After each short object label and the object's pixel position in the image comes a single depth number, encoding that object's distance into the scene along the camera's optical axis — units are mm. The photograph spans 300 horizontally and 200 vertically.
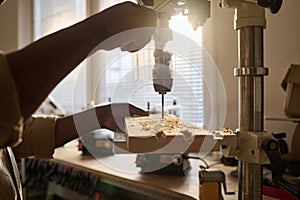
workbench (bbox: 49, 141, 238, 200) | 994
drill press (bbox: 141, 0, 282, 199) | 611
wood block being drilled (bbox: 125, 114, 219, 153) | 611
